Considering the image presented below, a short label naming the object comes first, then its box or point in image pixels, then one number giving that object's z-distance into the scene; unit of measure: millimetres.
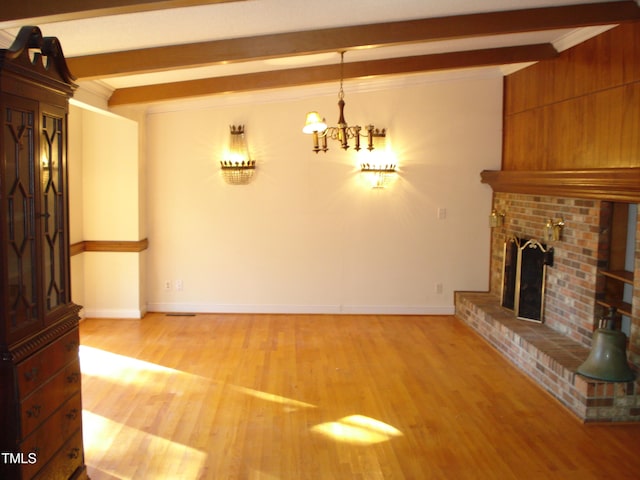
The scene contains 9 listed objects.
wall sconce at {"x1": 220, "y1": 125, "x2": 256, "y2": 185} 6879
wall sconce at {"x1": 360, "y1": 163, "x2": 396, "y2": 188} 6883
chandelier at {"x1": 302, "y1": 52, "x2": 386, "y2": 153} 4660
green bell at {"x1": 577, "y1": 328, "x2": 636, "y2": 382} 4074
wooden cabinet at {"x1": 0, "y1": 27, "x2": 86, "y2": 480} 2504
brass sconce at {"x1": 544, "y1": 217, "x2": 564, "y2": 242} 5363
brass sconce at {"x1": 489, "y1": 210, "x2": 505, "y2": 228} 6711
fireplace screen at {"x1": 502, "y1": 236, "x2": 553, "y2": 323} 5703
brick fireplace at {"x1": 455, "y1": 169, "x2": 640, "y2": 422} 4106
